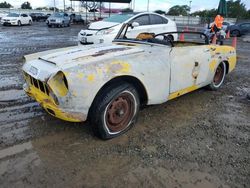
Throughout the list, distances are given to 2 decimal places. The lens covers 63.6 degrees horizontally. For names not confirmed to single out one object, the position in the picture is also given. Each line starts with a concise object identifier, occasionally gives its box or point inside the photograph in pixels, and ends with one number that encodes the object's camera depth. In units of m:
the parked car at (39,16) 32.37
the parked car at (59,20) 22.21
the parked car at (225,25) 18.36
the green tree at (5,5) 63.88
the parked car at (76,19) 29.31
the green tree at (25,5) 65.68
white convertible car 2.35
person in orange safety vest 10.49
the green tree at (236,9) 58.60
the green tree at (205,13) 59.35
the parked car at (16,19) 21.36
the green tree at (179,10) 70.98
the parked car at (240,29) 18.29
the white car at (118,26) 7.39
